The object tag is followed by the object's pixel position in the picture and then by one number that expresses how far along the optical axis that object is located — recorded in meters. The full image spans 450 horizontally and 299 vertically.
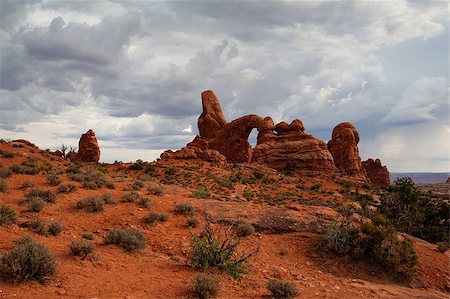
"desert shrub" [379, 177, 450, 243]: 22.11
